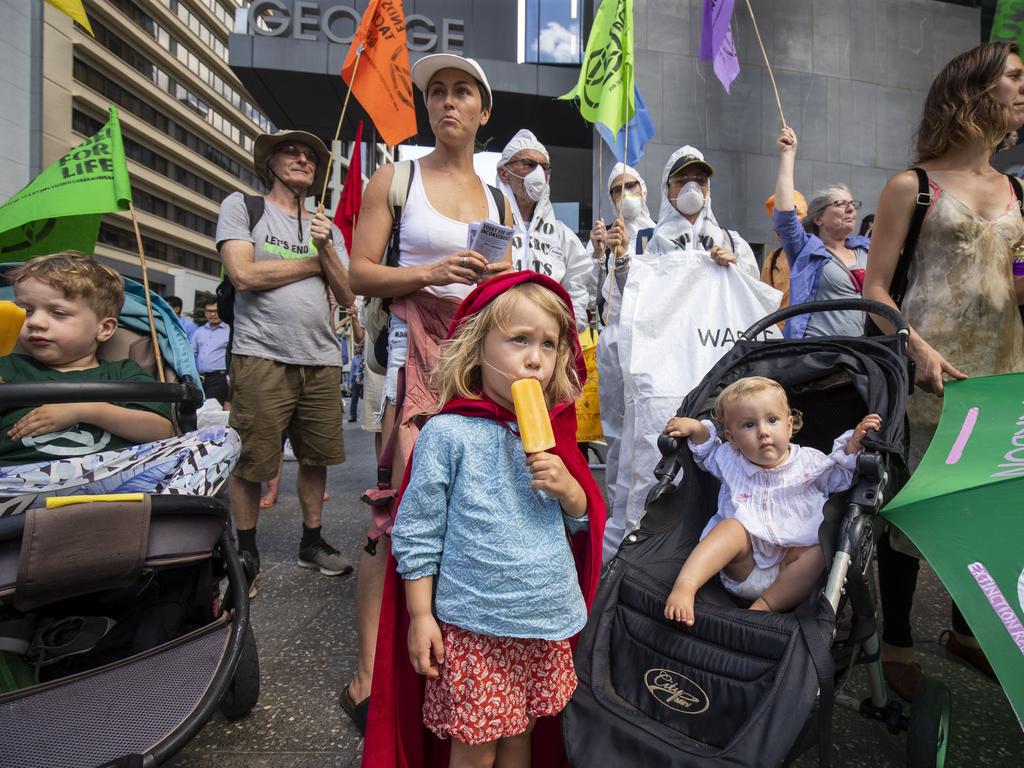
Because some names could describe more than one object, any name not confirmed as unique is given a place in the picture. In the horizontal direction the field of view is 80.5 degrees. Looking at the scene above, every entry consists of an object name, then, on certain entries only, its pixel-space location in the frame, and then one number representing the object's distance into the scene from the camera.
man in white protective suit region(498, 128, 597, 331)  3.16
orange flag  3.36
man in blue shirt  6.43
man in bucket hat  3.03
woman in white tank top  1.93
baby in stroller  1.72
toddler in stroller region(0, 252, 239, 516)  1.71
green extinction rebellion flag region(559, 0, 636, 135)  3.59
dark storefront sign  12.99
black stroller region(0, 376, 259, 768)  1.35
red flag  2.94
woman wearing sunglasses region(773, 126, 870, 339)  3.22
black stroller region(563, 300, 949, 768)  1.31
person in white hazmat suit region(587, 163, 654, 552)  3.25
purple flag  3.87
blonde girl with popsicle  1.37
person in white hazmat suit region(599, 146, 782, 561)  2.85
